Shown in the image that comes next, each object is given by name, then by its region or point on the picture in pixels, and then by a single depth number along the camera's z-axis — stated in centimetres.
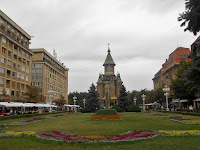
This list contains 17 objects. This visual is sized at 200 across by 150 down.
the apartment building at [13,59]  4341
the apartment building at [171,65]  6419
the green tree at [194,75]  907
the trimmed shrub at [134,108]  4888
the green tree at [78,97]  10581
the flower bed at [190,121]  1930
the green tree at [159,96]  6481
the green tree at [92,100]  5197
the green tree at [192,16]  727
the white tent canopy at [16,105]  2978
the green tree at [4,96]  3817
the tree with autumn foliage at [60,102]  6662
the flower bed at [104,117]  2577
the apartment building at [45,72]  7038
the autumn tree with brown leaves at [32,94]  4678
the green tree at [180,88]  4142
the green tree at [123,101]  5500
